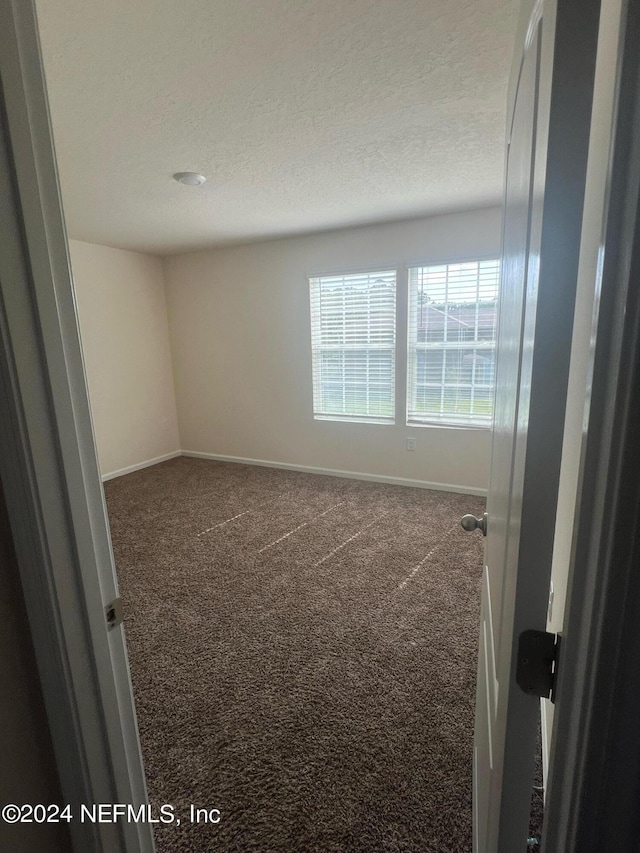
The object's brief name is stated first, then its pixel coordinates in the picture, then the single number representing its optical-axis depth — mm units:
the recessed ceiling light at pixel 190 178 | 2586
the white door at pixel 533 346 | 426
